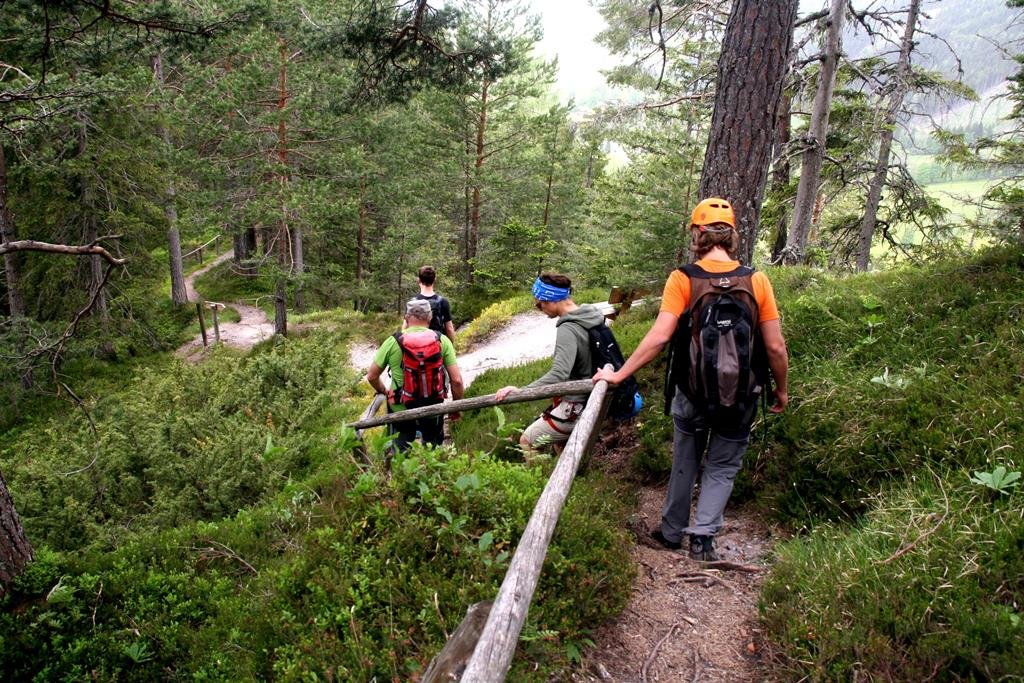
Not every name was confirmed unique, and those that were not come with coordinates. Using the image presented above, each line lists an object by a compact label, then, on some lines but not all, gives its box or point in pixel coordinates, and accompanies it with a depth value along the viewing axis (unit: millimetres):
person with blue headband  4406
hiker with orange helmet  3293
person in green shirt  5215
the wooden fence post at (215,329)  20530
